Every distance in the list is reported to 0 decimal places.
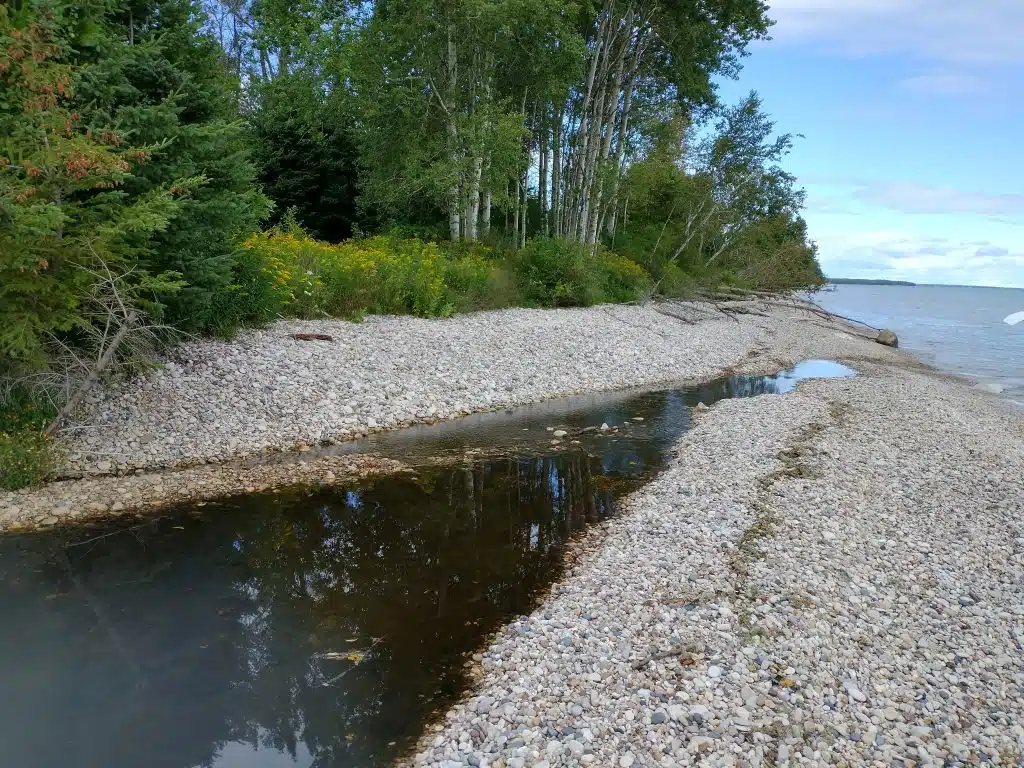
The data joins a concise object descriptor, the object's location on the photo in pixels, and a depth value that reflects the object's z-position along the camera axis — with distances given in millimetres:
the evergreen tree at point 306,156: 29406
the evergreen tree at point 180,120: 9734
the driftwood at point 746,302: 35344
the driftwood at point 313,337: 15984
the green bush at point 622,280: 30000
